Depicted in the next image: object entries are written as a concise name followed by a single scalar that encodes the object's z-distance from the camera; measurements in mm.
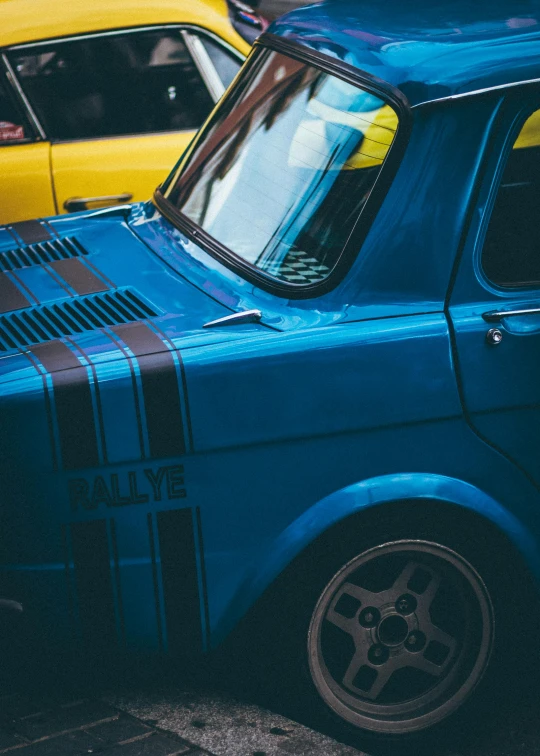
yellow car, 5074
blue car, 2785
